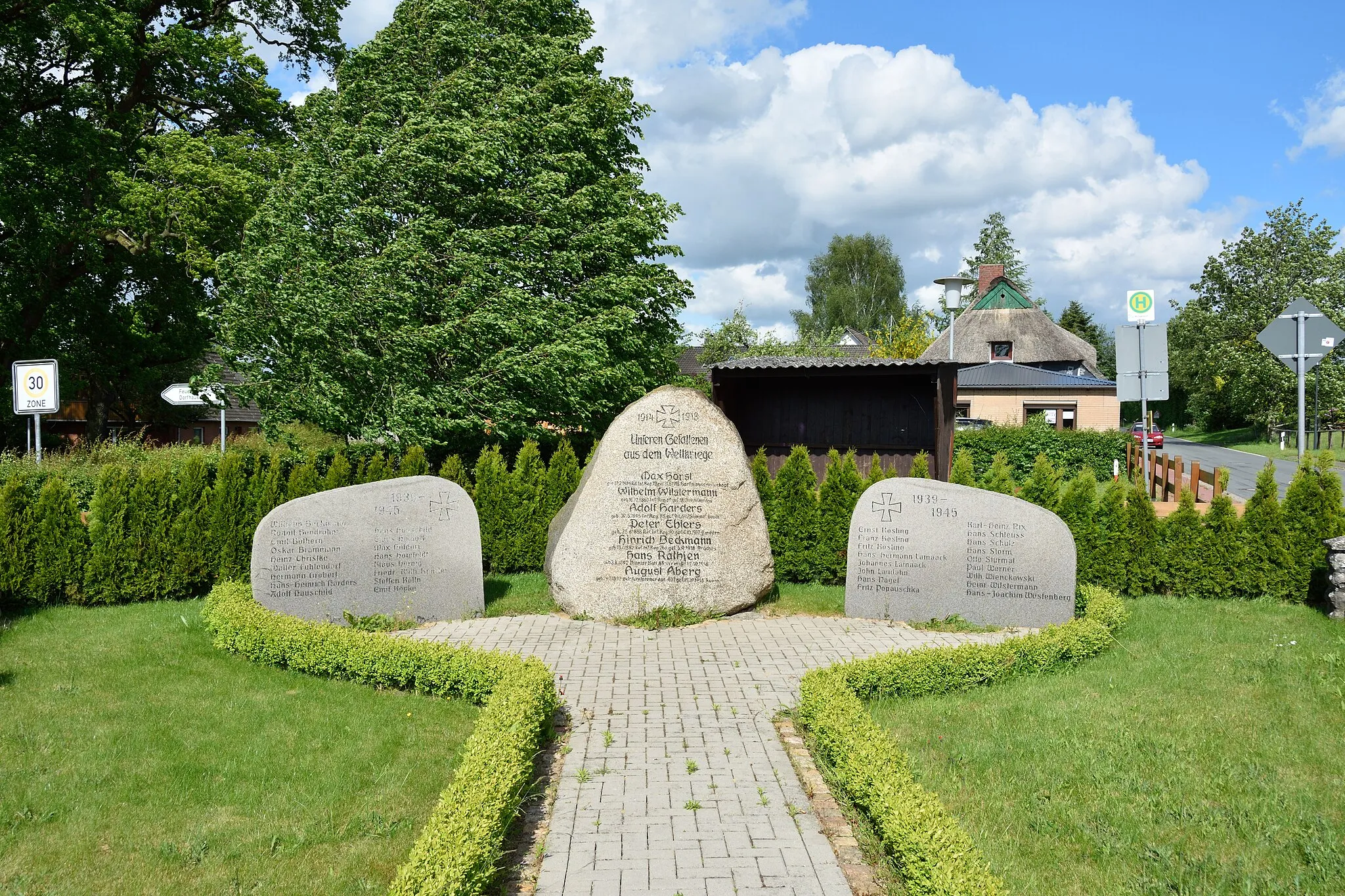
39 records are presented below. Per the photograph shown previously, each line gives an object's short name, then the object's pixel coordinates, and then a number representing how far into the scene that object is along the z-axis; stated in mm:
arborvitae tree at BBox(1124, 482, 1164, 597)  10602
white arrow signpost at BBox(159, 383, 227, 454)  16219
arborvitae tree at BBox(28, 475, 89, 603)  10297
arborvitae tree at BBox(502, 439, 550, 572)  12125
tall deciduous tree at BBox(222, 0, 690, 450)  13461
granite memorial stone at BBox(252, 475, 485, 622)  9180
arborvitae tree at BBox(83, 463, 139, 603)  10422
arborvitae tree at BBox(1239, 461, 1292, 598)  10414
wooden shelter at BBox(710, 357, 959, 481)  17344
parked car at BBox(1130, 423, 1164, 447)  31100
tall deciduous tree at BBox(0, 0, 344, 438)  18500
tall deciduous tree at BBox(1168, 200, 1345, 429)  45594
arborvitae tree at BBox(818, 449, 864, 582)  11406
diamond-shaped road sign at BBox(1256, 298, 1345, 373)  10469
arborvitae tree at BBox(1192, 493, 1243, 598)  10500
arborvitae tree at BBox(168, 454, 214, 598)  10711
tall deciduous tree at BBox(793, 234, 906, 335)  59031
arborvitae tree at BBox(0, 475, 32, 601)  10148
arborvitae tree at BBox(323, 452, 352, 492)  11695
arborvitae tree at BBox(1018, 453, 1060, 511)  11211
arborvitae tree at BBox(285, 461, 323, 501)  11344
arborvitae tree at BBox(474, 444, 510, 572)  12094
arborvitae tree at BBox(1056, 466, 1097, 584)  10719
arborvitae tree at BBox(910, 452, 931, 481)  11641
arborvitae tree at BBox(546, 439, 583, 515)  12211
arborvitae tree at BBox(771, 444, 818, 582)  11500
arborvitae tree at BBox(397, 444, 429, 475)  12203
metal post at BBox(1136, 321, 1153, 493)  14019
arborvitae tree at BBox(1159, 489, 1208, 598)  10570
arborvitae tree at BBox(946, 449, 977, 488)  11453
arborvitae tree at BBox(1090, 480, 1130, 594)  10664
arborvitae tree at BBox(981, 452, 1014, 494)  11141
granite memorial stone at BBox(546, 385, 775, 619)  9812
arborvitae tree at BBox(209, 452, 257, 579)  10859
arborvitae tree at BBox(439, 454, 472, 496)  12328
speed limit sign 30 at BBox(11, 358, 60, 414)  13023
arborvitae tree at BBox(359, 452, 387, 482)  12070
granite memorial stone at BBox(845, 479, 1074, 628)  9258
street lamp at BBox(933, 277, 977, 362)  20359
